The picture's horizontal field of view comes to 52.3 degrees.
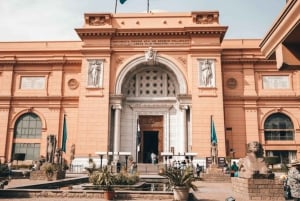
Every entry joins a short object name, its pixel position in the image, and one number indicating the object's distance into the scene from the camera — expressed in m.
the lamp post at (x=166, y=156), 22.55
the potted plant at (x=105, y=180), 9.59
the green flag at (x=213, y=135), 21.13
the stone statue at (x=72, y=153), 25.94
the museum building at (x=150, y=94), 25.56
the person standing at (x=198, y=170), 19.55
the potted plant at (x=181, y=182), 9.35
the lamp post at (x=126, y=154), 23.14
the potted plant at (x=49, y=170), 16.38
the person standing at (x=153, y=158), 25.09
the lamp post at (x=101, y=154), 22.72
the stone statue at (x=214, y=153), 19.95
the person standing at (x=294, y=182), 5.98
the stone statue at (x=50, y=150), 18.11
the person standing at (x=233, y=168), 19.49
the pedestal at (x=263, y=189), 9.44
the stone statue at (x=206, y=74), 25.75
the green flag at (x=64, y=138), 20.39
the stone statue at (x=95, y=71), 26.24
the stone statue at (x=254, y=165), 9.71
